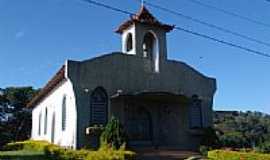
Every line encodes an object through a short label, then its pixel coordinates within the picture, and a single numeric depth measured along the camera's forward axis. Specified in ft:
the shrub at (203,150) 79.63
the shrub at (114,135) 74.90
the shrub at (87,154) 61.82
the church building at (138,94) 81.61
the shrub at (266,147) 102.59
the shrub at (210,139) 87.03
